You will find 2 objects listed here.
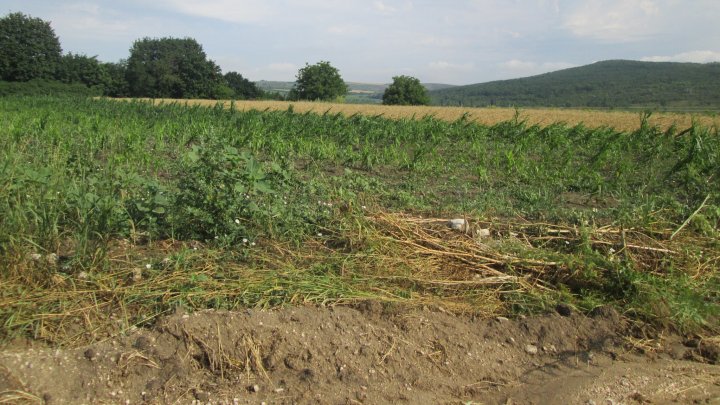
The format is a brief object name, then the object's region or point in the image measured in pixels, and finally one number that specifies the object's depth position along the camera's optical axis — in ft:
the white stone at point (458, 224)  17.28
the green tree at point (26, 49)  206.49
